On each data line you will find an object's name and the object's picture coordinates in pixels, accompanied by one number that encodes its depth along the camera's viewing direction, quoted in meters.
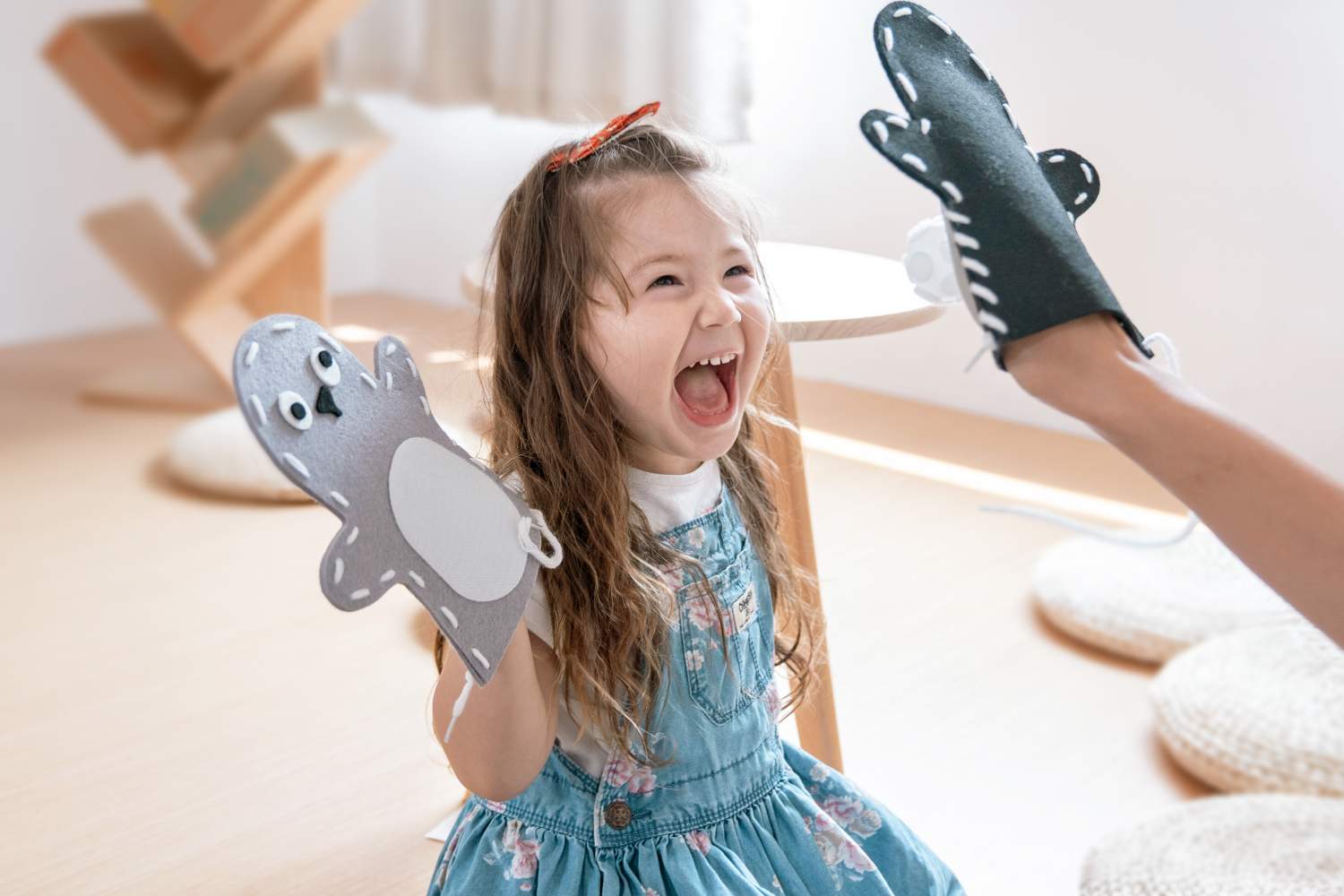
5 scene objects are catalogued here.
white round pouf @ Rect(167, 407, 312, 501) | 2.01
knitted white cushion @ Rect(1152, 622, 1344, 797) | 1.27
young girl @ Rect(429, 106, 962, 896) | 0.77
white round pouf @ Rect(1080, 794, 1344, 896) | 1.08
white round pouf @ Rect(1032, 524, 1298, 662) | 1.57
